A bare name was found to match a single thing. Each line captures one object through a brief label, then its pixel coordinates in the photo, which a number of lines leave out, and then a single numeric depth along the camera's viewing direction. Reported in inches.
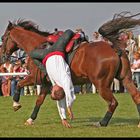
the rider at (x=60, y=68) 432.8
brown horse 436.8
